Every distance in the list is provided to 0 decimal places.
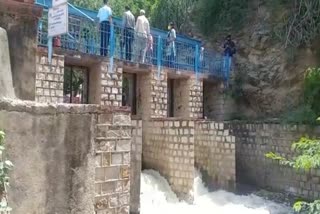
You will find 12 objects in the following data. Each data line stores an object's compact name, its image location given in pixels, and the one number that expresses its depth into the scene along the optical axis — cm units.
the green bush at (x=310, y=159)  374
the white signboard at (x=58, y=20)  698
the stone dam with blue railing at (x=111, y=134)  323
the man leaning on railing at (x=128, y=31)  1168
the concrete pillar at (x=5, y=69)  358
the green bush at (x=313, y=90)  1197
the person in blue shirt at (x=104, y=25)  1068
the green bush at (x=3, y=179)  283
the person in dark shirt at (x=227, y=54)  1550
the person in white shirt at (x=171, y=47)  1323
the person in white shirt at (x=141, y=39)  1195
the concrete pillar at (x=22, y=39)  410
